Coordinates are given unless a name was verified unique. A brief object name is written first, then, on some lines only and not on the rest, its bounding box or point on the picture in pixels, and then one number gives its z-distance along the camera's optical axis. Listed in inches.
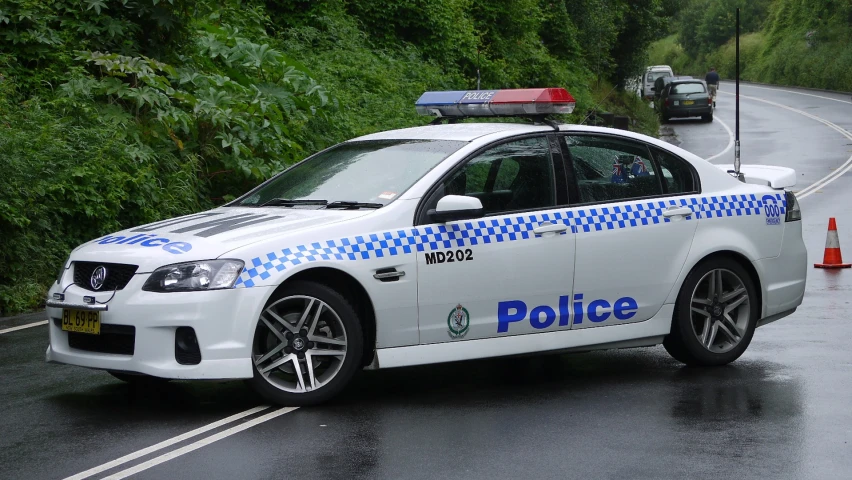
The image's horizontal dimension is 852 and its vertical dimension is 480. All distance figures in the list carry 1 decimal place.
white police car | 261.6
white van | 2281.5
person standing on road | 2178.2
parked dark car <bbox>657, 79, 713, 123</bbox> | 1883.6
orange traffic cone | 548.4
